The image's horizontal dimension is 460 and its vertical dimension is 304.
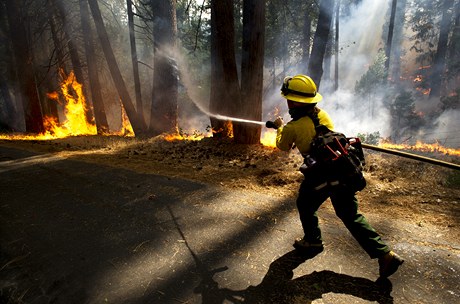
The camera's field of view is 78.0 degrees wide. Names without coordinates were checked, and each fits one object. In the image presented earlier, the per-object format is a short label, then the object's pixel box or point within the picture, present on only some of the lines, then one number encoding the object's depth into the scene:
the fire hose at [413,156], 3.13
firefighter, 2.96
